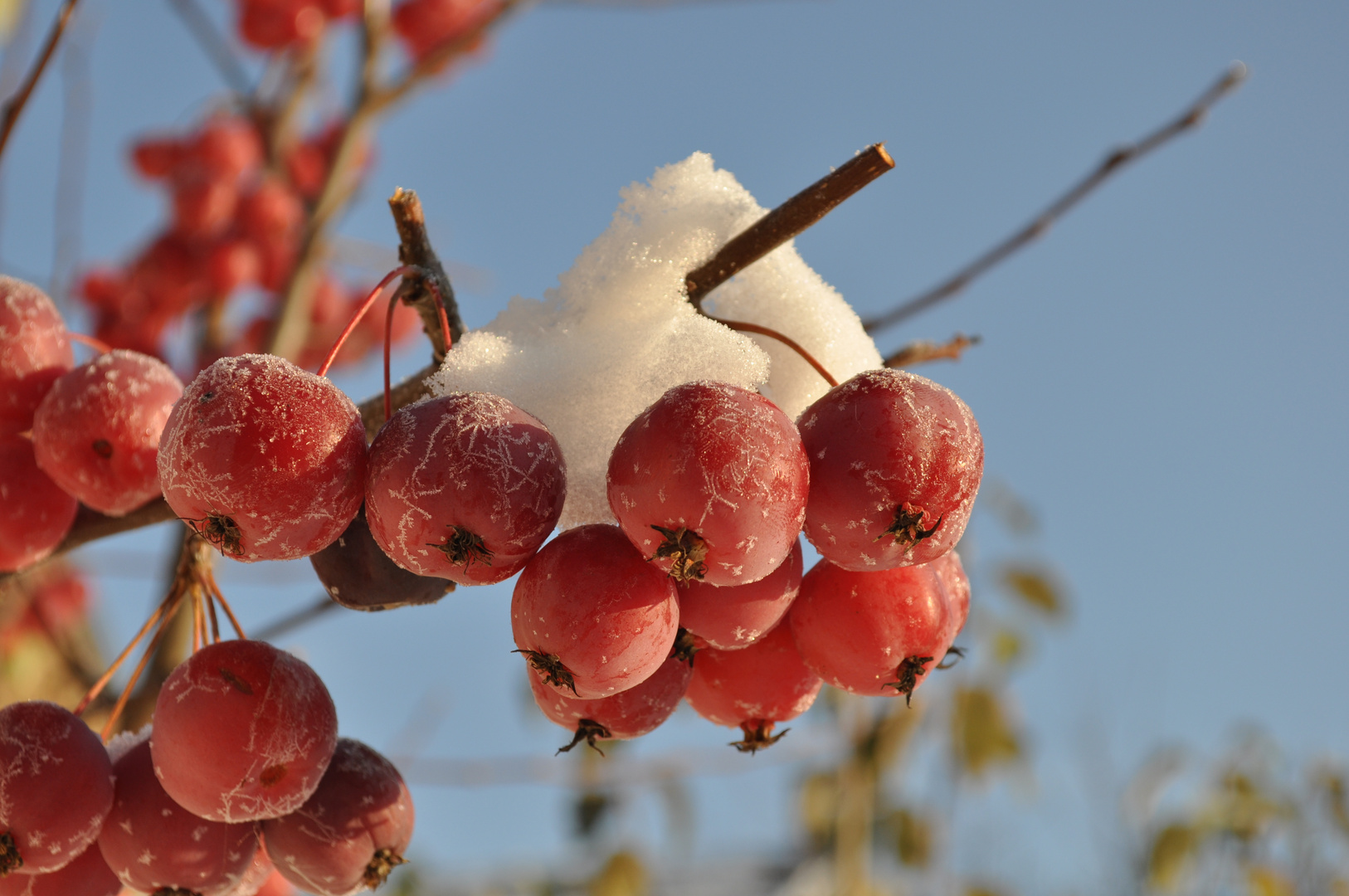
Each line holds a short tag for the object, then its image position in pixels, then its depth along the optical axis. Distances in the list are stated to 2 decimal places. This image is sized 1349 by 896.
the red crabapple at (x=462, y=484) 0.42
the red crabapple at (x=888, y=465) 0.43
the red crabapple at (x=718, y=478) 0.42
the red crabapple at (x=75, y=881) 0.45
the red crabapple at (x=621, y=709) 0.45
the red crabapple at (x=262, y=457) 0.42
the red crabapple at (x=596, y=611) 0.43
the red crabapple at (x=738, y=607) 0.44
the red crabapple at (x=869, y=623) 0.44
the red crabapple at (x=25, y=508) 0.48
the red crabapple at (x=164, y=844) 0.45
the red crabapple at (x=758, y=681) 0.46
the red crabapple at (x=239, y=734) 0.44
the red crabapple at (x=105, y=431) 0.47
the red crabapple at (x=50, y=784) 0.45
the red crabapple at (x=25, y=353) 0.48
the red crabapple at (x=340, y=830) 0.45
